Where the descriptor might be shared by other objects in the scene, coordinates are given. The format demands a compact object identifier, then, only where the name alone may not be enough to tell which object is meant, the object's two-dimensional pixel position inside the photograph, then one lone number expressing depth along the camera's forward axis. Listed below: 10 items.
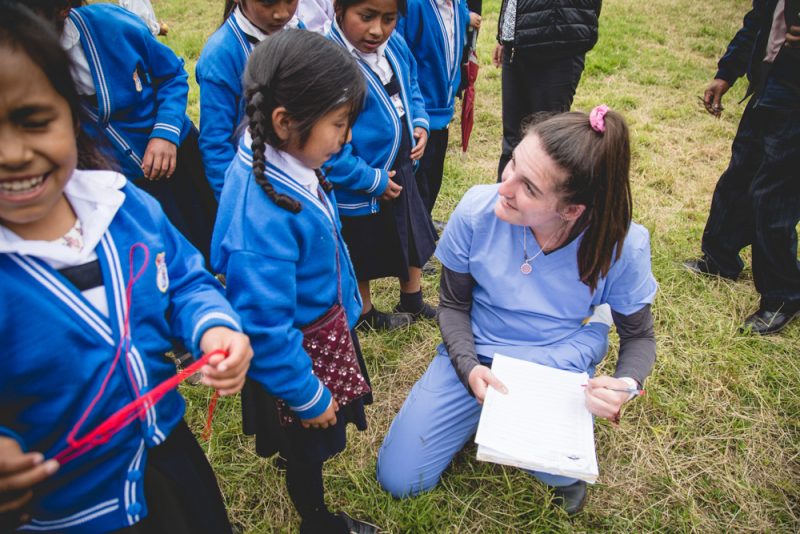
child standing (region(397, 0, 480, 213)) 2.31
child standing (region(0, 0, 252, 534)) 0.76
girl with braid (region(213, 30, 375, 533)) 1.10
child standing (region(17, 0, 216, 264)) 1.62
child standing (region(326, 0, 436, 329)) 1.82
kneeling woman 1.47
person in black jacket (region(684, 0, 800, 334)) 2.19
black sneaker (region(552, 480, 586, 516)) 1.77
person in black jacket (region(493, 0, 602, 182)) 2.64
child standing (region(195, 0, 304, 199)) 1.71
